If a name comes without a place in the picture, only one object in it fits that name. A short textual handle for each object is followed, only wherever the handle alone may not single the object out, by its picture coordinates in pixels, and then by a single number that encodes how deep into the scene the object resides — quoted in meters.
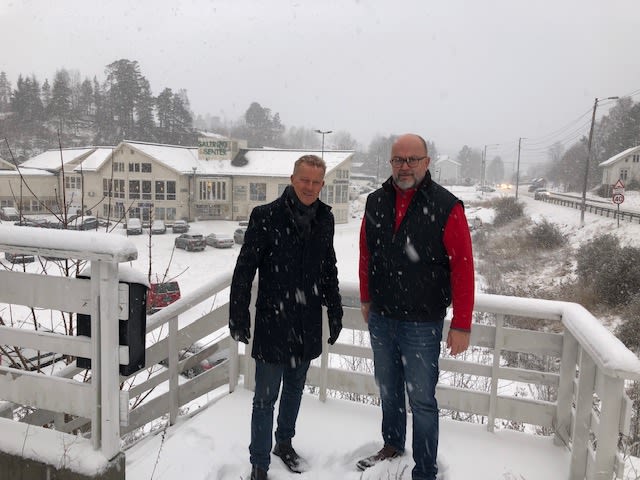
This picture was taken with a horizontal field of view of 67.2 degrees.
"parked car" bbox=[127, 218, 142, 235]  32.22
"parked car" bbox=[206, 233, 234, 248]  30.86
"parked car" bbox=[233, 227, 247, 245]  32.09
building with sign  39.62
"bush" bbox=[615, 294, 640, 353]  13.66
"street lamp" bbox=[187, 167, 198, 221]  40.81
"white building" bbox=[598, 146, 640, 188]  43.36
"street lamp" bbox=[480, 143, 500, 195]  63.34
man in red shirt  2.83
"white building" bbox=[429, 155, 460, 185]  99.32
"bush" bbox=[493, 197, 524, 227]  37.49
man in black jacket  2.85
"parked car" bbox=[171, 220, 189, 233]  35.28
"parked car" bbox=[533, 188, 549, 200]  48.61
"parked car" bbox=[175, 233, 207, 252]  29.64
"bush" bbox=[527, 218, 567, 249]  27.47
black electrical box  2.51
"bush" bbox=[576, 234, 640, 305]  17.38
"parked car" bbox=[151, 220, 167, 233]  34.65
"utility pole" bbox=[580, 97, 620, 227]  29.50
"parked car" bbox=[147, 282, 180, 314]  16.39
